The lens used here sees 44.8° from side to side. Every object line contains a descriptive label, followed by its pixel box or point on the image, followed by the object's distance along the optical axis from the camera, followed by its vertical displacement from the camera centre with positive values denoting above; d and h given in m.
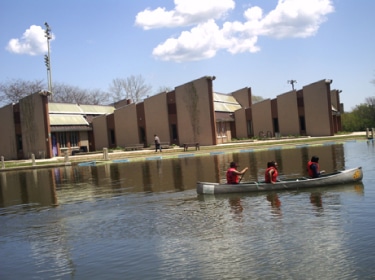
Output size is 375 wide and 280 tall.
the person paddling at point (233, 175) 17.56 -1.23
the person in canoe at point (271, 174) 17.23 -1.27
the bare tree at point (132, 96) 101.44 +12.70
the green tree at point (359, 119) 77.88 +2.44
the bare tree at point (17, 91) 83.88 +12.82
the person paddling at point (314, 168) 17.77 -1.23
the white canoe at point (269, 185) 17.11 -1.69
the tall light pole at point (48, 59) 66.88 +14.99
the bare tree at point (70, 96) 99.21 +13.23
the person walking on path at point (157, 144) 48.12 +0.55
